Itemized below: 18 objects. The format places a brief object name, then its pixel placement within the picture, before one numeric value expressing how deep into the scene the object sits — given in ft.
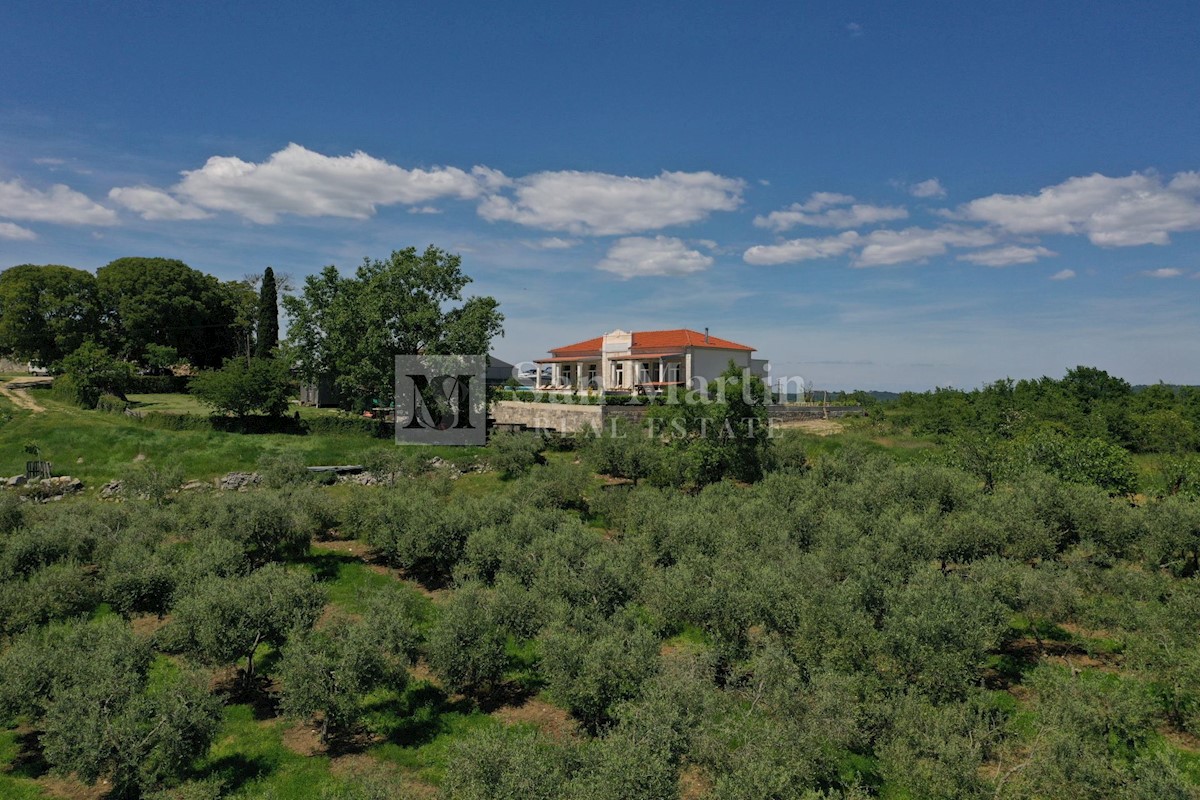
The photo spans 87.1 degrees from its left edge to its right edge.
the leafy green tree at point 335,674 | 54.70
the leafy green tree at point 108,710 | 47.19
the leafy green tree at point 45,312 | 202.69
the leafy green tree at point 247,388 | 153.28
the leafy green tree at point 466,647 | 61.52
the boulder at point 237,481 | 136.46
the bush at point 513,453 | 145.07
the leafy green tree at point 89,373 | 171.73
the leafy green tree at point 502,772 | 39.29
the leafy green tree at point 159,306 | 222.48
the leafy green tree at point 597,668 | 54.47
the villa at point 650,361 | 213.46
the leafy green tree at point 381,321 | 156.56
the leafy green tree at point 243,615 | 60.90
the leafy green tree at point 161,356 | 212.02
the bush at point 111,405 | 165.78
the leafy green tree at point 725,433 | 137.49
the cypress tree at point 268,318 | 245.86
